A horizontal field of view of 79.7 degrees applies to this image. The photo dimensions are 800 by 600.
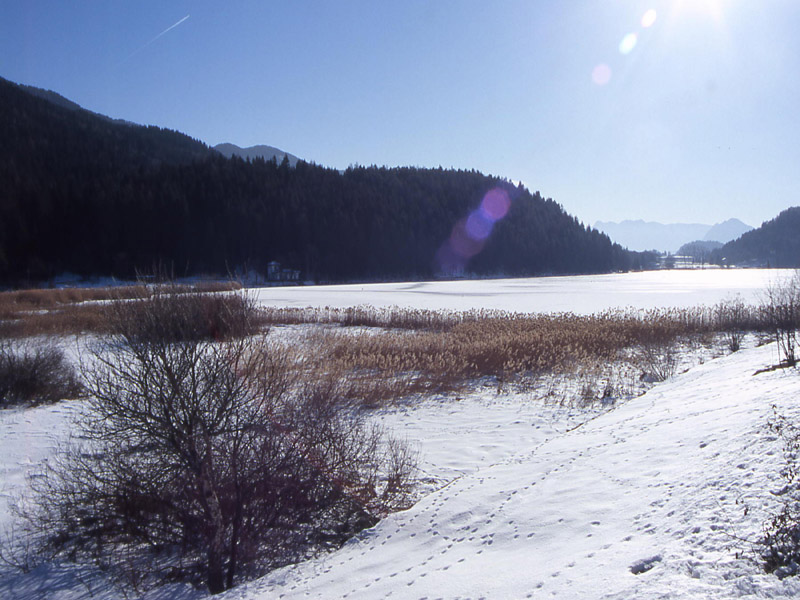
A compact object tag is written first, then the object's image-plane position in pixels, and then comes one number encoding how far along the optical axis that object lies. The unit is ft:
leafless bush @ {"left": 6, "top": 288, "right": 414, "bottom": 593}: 16.85
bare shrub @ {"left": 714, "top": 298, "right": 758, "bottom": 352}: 63.31
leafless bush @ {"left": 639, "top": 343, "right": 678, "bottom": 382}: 41.70
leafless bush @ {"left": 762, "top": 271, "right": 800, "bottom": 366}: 31.94
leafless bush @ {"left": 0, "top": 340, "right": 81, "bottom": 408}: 36.29
